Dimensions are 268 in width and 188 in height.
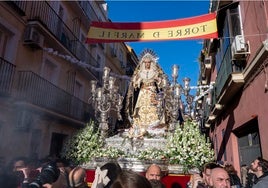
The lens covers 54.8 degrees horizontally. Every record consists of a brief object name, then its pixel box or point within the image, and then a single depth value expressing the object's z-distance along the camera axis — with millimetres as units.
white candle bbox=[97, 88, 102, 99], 7147
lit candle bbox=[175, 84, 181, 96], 6574
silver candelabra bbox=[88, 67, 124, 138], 7117
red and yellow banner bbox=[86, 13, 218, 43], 6629
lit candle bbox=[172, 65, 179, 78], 6758
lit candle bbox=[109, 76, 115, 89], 7168
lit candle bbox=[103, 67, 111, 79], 7348
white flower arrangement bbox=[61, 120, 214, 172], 5770
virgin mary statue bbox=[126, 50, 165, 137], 8539
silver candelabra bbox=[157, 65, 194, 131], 6598
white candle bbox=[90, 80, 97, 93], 7356
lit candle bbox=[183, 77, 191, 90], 6645
